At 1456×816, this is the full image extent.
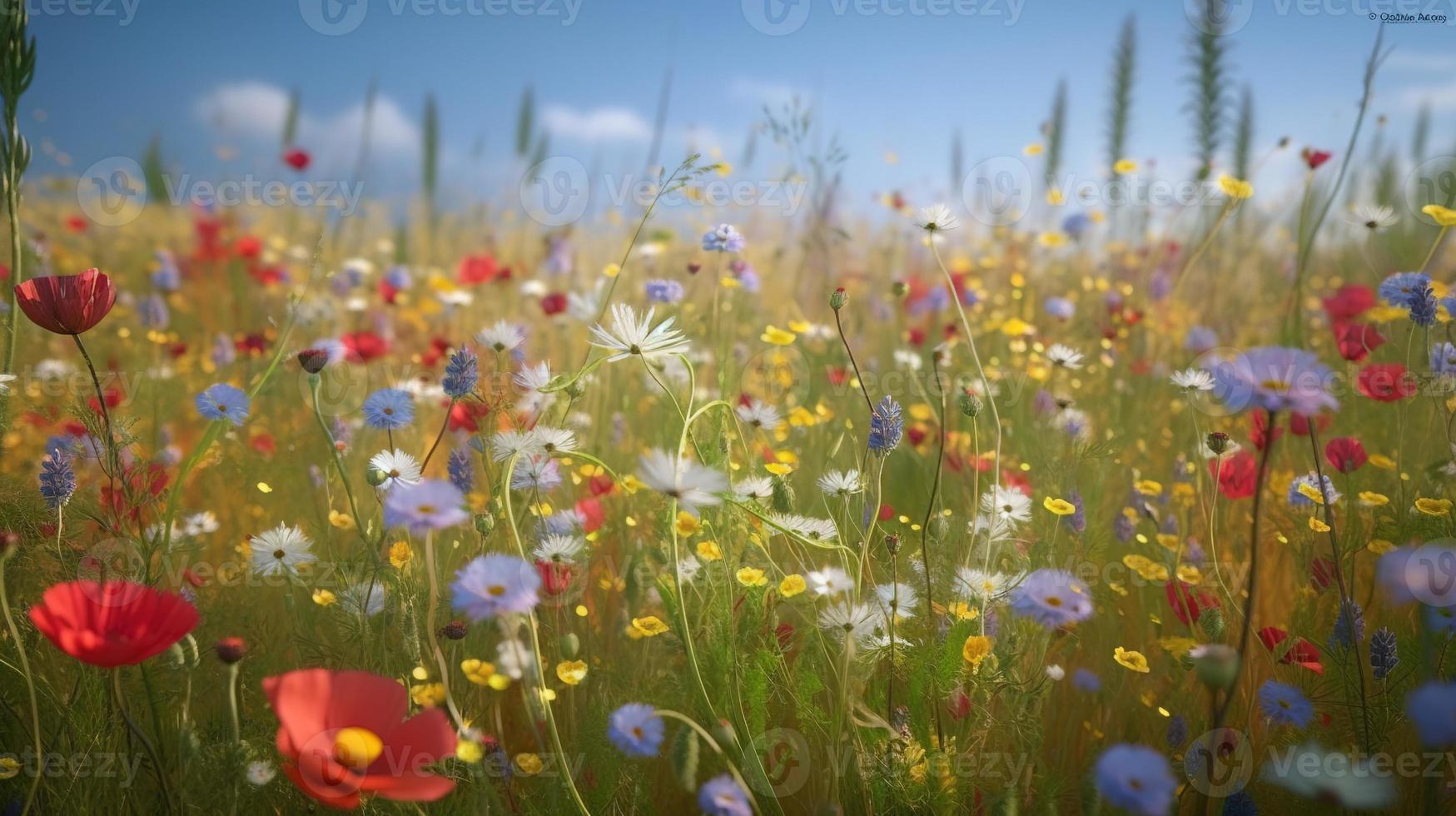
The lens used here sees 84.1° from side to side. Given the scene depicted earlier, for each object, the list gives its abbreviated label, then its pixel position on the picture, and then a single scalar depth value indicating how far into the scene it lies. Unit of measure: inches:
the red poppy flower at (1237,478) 51.3
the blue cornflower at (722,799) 27.6
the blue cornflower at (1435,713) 21.0
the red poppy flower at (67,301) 36.1
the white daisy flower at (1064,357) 58.7
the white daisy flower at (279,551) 40.1
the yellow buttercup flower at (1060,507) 43.6
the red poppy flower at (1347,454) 50.7
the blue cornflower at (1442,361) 48.4
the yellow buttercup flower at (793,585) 38.1
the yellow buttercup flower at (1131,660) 40.3
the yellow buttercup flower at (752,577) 38.9
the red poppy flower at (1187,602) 43.3
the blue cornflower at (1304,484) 46.6
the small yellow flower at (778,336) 58.7
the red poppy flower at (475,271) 104.2
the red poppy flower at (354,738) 26.1
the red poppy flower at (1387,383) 51.6
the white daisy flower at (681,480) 27.9
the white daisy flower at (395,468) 40.1
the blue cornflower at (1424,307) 46.4
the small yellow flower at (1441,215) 53.5
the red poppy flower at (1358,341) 62.7
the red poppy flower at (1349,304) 83.5
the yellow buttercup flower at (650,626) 39.8
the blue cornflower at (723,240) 59.7
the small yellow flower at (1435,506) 44.0
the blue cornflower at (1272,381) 24.9
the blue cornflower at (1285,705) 36.9
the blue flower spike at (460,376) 41.0
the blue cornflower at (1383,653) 37.8
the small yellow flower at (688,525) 46.9
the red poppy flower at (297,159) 126.7
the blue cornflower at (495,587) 27.5
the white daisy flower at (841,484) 42.6
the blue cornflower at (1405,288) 47.3
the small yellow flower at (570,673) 36.9
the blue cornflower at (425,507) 25.5
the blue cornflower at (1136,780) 23.3
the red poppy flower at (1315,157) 75.1
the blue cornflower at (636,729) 29.5
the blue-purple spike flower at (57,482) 37.7
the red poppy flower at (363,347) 84.9
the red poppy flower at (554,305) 83.2
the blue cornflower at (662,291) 66.8
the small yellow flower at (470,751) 29.6
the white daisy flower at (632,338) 34.3
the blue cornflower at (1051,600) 31.8
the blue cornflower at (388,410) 45.7
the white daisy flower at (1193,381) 49.0
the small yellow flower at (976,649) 37.0
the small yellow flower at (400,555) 41.9
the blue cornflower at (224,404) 44.1
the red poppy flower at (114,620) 27.0
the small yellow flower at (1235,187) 65.9
